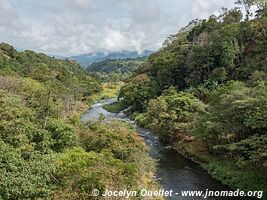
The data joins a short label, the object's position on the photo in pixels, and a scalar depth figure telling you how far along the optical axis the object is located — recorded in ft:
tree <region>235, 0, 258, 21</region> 260.77
